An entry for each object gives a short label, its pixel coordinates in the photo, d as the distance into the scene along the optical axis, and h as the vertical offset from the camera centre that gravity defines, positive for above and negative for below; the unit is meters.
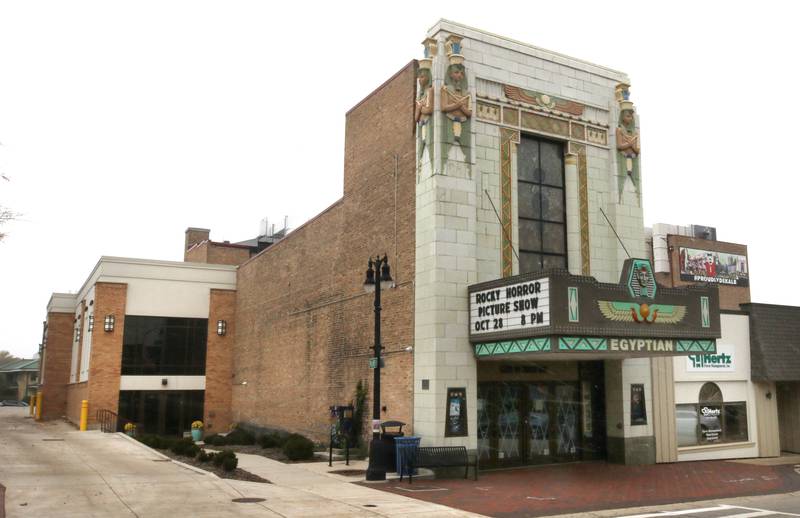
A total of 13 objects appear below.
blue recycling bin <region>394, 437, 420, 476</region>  18.11 -1.65
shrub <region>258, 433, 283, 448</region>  26.66 -2.19
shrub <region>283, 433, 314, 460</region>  22.27 -2.09
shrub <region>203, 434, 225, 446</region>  29.59 -2.43
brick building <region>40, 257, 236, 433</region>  35.81 +1.91
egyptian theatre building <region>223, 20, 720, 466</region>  18.52 +3.58
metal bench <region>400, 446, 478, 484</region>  18.12 -1.87
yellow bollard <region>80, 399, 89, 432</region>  32.74 -1.58
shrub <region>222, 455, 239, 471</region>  18.62 -2.13
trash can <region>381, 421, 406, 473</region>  18.30 -1.69
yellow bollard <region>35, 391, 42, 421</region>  42.44 -1.76
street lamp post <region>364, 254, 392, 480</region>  17.97 -0.73
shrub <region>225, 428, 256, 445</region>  29.89 -2.36
